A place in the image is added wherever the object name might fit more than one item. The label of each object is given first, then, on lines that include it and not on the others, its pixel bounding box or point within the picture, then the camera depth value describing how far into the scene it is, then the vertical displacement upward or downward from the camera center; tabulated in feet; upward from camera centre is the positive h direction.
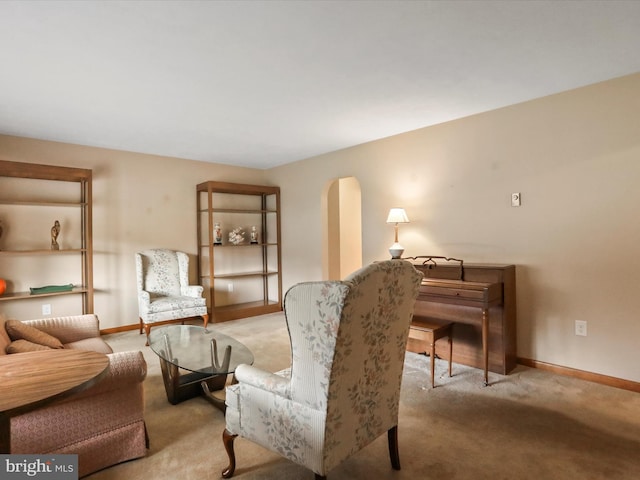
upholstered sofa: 5.38 -2.79
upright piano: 9.34 -2.03
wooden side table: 3.64 -1.55
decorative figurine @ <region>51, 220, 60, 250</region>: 13.23 +0.36
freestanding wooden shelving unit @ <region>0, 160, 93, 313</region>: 12.58 +0.59
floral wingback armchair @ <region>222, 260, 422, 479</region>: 4.41 -1.82
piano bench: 8.91 -2.32
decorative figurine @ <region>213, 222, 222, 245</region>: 17.34 +0.34
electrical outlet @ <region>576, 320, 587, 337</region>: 9.35 -2.36
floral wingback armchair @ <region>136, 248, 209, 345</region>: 13.51 -1.92
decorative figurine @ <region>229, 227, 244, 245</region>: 17.84 +0.24
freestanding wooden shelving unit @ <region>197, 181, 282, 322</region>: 16.85 -0.45
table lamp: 12.23 +0.67
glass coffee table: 7.95 -2.65
